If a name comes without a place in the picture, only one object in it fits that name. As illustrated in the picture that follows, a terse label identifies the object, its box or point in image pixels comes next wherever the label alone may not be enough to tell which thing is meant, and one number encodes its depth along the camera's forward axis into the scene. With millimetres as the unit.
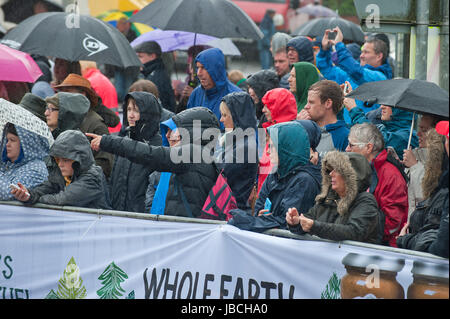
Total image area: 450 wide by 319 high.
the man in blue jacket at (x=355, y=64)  17141
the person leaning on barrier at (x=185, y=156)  11953
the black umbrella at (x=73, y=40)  17875
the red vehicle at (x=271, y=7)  47775
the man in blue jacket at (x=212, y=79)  16734
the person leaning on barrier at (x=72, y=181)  12898
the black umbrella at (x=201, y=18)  17828
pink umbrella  16906
